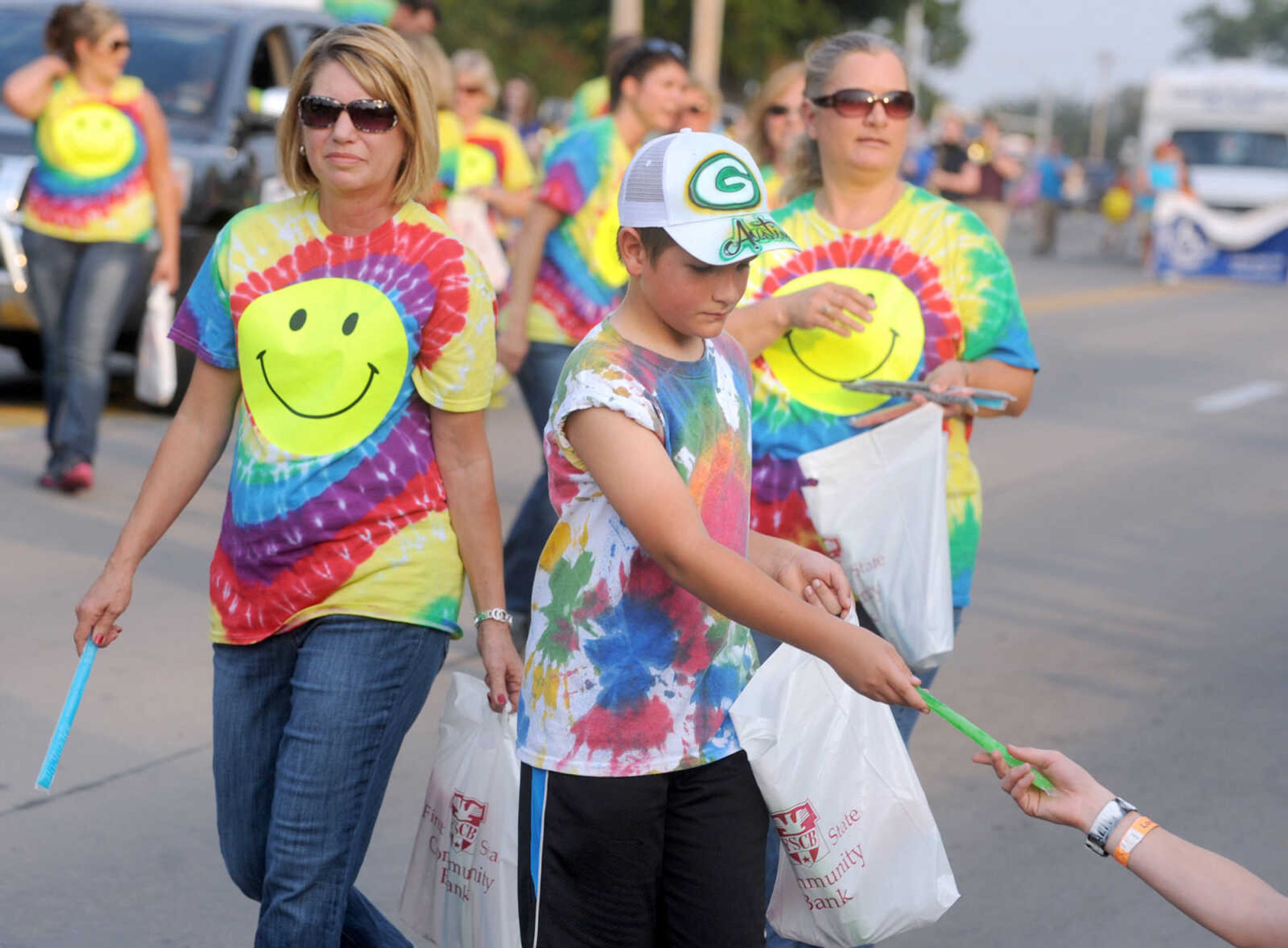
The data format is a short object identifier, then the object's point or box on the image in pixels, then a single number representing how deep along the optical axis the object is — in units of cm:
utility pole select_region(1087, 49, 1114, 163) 9925
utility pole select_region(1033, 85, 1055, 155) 9156
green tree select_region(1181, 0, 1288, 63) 10931
